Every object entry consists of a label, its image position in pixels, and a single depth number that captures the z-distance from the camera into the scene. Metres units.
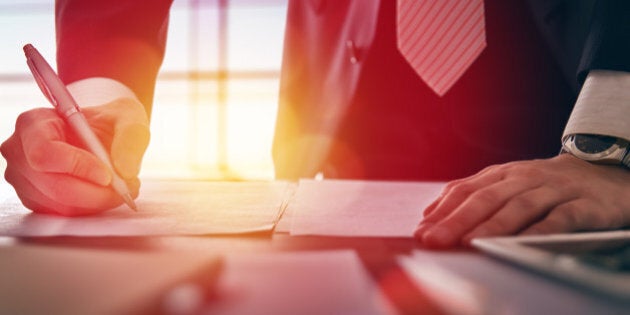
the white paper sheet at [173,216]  0.45
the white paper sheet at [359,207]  0.45
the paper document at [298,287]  0.21
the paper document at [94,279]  0.19
